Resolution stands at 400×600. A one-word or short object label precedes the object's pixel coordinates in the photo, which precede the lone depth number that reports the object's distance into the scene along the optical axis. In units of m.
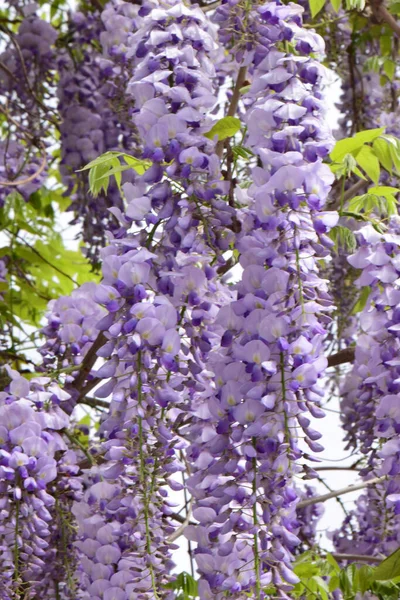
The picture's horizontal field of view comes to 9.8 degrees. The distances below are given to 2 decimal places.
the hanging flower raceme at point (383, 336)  1.83
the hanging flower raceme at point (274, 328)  1.72
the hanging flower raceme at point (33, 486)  1.90
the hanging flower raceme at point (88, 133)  2.43
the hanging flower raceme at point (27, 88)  2.64
